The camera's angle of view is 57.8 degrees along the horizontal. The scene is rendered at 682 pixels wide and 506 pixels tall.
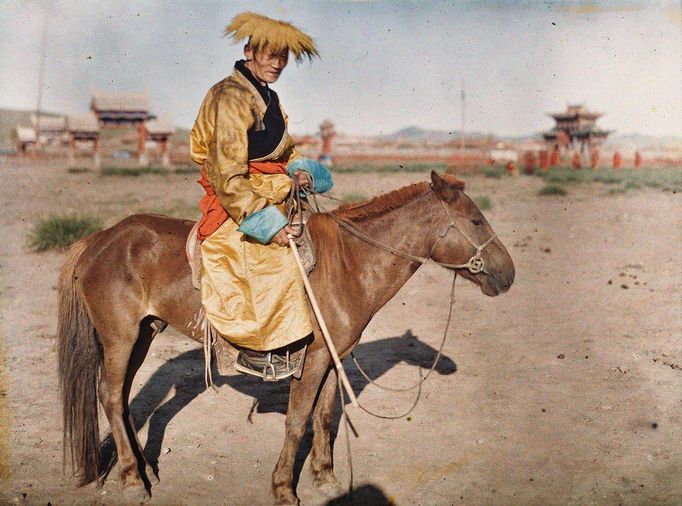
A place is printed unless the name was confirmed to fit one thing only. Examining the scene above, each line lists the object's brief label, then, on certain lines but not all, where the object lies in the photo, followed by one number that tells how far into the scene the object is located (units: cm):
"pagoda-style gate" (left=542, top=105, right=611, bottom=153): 5712
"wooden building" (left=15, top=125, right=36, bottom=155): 5816
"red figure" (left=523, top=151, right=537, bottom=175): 3975
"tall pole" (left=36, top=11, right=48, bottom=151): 5478
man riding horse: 380
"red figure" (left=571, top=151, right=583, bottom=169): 4256
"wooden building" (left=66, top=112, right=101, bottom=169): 4658
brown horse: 418
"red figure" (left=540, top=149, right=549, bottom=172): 4231
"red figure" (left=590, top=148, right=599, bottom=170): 4410
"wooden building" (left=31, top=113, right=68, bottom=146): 6725
